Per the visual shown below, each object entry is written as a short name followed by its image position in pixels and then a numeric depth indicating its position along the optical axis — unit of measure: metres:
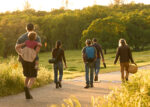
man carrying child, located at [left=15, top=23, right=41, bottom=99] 14.69
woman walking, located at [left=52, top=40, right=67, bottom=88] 19.32
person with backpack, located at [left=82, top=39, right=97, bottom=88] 19.02
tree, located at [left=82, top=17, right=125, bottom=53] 120.44
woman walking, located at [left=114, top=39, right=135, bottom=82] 19.52
